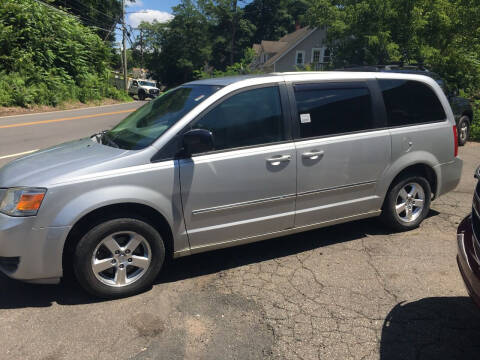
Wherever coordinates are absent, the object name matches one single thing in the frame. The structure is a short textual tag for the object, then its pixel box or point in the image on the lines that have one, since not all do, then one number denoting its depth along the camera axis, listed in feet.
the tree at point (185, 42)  202.28
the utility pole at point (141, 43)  251.80
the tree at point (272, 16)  229.25
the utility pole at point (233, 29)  215.98
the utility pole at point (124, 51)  127.65
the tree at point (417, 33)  47.16
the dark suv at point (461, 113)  32.24
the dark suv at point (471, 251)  7.89
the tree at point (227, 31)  212.43
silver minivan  10.05
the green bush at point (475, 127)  38.75
